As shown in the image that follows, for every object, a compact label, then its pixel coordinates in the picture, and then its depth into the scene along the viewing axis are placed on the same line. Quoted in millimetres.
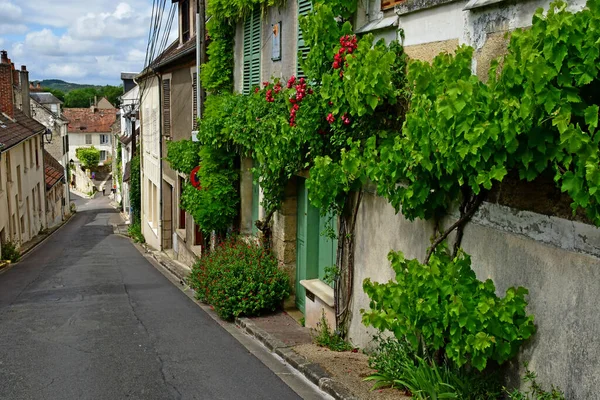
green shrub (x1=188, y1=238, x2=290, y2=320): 9562
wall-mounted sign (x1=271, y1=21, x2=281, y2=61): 10023
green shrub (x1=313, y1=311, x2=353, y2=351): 7590
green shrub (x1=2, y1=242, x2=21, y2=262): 22331
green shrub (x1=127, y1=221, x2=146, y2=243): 28344
